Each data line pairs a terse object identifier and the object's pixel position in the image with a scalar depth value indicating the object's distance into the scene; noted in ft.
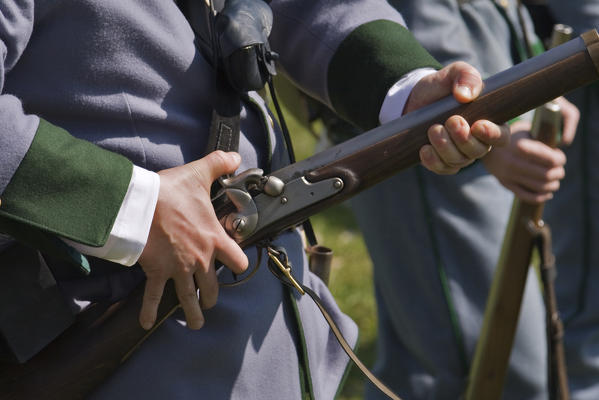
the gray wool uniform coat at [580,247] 11.99
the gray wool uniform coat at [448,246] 10.57
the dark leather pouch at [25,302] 8.61
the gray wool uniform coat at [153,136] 8.41
